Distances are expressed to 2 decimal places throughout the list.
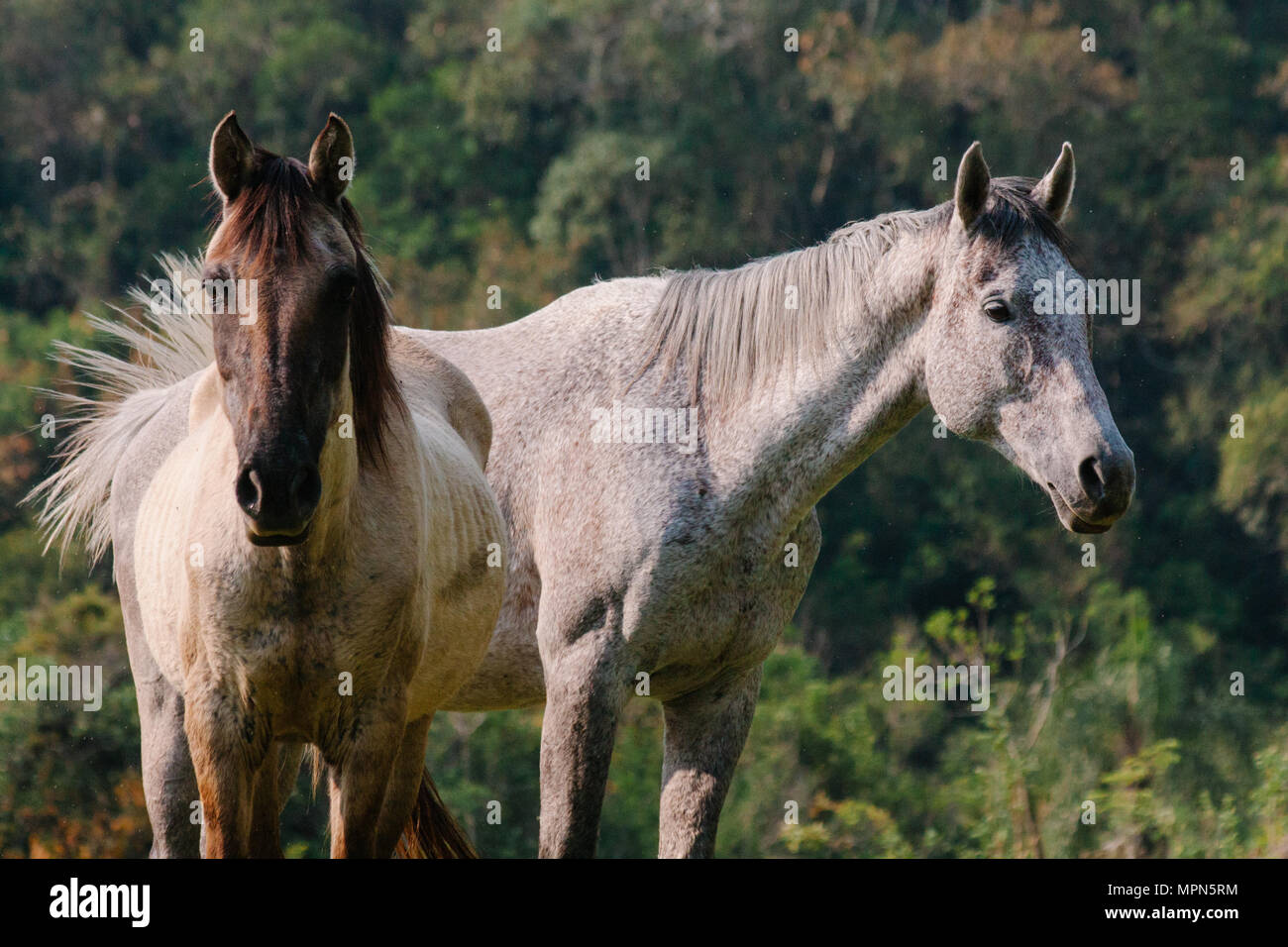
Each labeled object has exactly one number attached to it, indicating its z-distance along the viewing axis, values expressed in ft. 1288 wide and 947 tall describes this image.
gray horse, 29.58
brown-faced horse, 22.15
